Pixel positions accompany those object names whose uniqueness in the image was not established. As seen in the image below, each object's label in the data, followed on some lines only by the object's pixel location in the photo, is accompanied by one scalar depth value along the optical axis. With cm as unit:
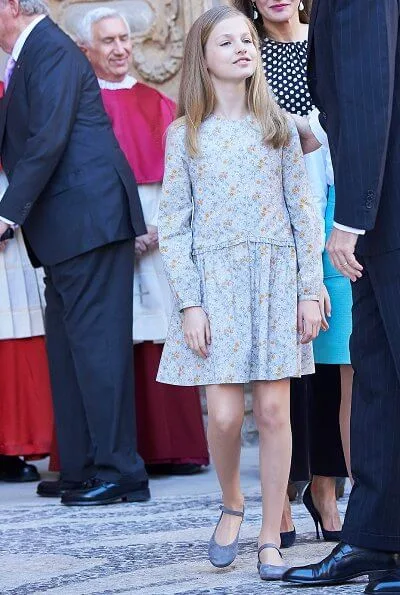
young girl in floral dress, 570
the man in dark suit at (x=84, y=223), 803
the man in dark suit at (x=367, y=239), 480
